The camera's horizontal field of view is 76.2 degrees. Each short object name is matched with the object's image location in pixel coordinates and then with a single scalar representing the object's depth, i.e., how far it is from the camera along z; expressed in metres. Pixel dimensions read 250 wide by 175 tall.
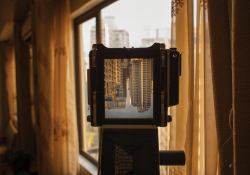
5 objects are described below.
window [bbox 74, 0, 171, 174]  1.18
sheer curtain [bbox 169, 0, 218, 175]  0.77
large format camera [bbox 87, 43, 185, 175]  0.57
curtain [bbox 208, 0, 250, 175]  0.48
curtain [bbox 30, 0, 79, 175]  1.69
